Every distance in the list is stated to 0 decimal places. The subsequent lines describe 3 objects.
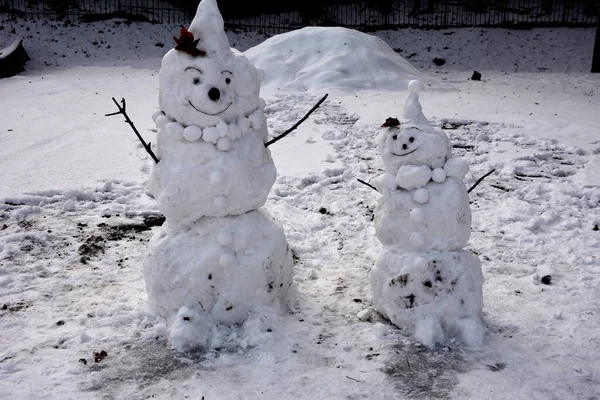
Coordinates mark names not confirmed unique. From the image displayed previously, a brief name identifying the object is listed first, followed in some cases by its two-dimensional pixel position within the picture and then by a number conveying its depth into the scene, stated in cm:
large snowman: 313
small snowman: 320
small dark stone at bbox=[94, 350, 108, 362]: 308
